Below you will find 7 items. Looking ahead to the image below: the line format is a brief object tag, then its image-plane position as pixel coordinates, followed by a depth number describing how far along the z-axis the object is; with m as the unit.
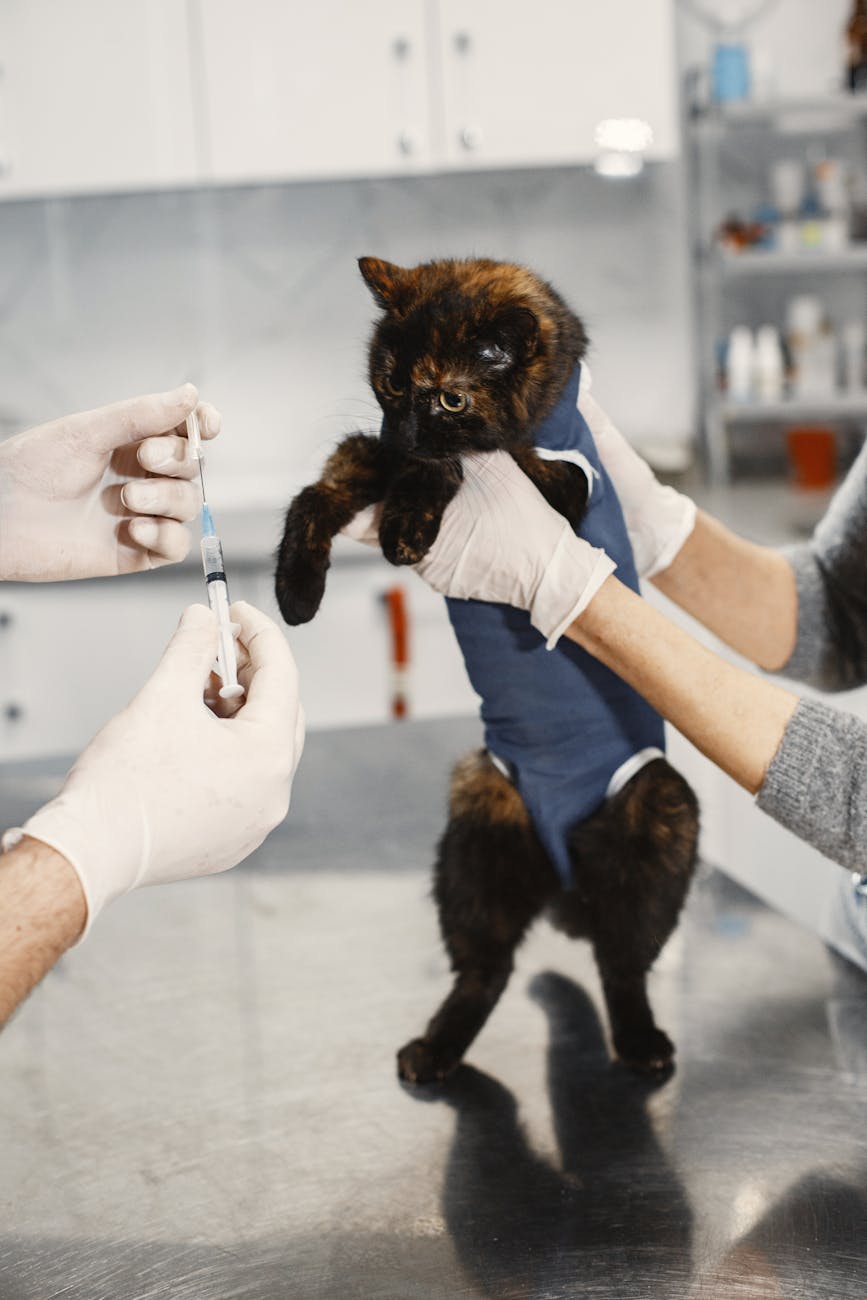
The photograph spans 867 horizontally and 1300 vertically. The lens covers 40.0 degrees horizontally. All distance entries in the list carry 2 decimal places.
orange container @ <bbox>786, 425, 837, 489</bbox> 3.20
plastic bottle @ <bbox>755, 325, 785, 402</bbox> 2.99
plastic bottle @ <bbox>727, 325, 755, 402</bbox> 3.01
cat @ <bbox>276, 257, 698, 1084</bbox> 1.02
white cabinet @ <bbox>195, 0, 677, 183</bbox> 2.73
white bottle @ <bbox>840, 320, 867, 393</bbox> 3.05
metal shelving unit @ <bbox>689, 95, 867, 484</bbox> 3.04
